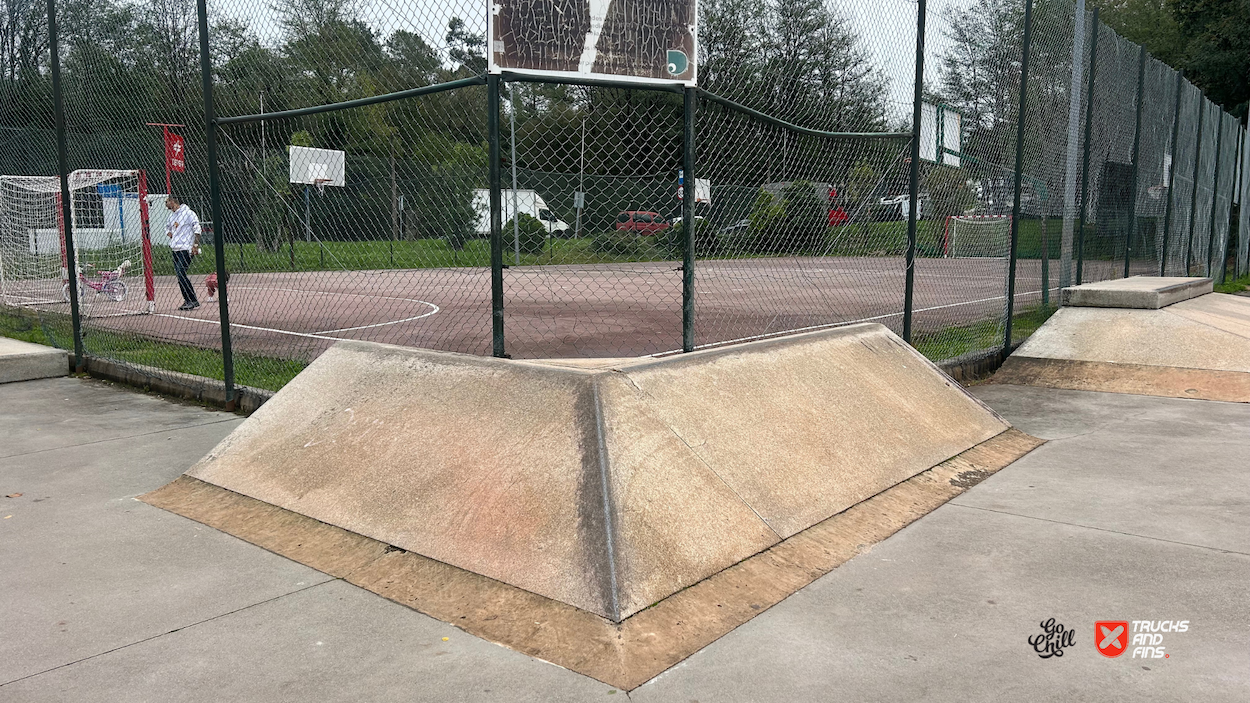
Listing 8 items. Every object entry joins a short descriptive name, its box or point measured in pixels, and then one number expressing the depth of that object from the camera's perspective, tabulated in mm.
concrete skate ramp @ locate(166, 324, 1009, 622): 3367
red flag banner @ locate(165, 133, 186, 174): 9052
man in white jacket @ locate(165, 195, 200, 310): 12914
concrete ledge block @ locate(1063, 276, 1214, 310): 8711
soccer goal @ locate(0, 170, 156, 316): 12586
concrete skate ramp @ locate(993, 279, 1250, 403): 7453
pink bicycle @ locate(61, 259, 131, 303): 13489
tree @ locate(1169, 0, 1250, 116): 27359
